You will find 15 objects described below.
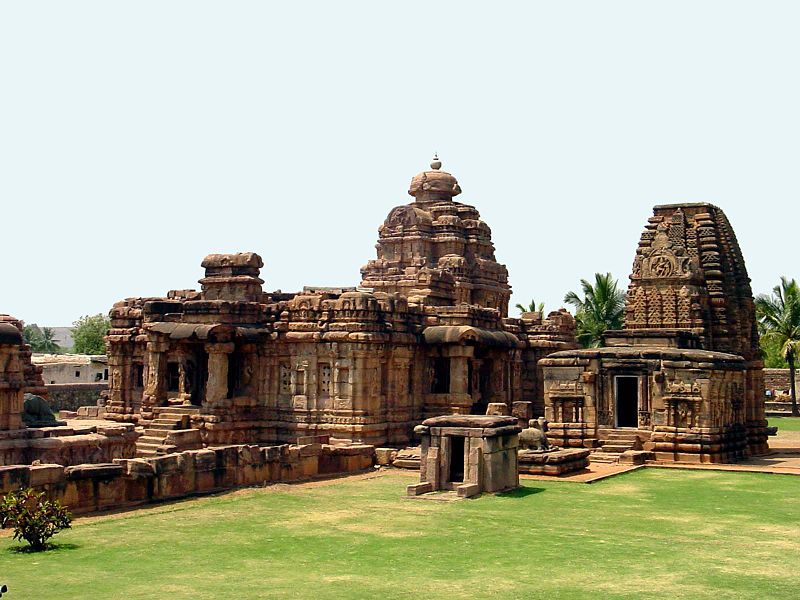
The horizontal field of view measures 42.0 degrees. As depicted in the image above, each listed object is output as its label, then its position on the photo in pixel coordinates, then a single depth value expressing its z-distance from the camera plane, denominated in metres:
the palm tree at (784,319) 47.75
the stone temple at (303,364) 28.67
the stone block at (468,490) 19.16
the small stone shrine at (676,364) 26.62
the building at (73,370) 54.59
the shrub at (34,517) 13.95
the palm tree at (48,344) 91.94
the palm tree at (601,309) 47.53
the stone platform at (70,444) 24.78
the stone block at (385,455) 25.73
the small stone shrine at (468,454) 19.73
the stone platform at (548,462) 22.95
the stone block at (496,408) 25.56
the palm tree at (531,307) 59.22
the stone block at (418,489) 19.69
